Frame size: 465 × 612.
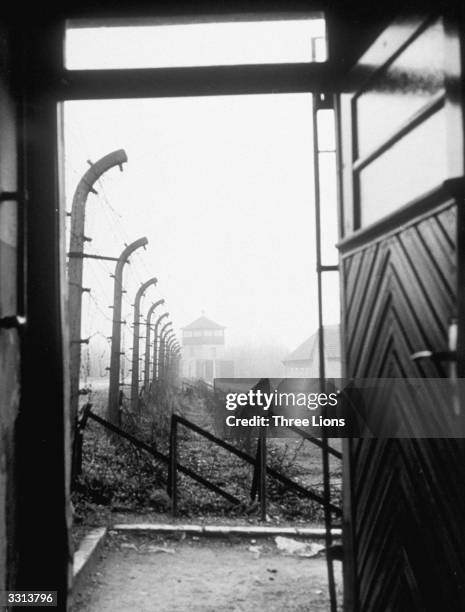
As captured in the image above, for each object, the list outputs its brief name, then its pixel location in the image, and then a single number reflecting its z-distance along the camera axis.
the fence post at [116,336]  11.30
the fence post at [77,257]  7.35
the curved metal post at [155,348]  21.48
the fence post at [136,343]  14.62
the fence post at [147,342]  18.84
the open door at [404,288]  2.31
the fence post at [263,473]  6.98
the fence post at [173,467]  7.09
